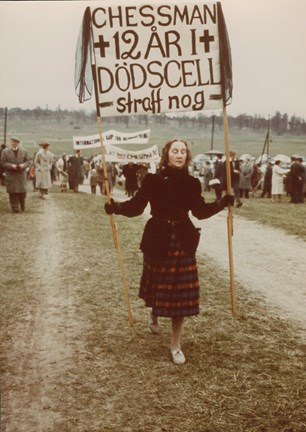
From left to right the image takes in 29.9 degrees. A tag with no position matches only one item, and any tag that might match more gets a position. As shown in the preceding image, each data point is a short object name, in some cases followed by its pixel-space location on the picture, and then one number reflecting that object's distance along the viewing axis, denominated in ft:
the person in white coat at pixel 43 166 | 50.52
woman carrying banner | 12.16
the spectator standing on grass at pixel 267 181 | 67.05
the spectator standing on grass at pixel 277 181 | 62.23
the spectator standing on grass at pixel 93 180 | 65.77
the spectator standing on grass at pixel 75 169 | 61.92
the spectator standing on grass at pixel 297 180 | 57.62
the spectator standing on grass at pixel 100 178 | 63.31
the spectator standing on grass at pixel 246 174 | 63.00
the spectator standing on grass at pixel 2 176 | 56.85
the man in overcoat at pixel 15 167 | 36.65
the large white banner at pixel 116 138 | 47.26
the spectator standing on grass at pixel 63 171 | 66.44
